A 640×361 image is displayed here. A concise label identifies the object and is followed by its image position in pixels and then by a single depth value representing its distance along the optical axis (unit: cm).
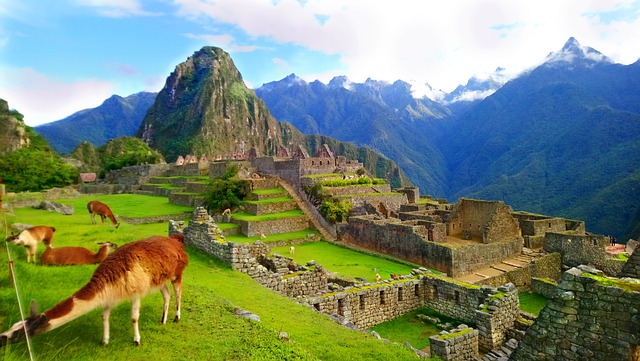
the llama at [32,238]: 756
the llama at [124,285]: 408
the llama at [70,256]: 777
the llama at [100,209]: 1440
